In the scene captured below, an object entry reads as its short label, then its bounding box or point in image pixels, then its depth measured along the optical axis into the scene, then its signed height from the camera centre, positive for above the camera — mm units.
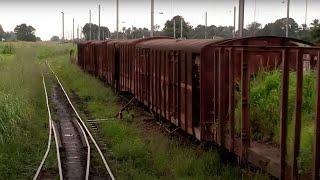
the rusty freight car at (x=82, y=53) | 39781 -849
